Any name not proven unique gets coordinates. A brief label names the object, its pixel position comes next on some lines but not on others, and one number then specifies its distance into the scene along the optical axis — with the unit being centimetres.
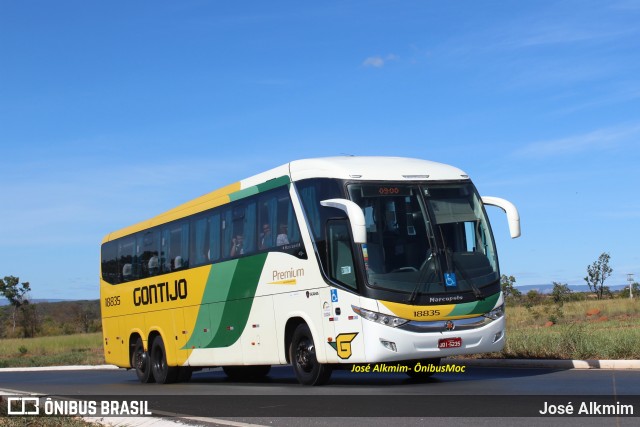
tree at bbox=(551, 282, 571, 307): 6011
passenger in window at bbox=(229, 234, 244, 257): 1853
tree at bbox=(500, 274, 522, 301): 5992
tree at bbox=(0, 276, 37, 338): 7744
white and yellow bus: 1477
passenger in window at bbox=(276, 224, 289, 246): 1675
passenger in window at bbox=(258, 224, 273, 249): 1739
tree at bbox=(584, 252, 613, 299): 7219
